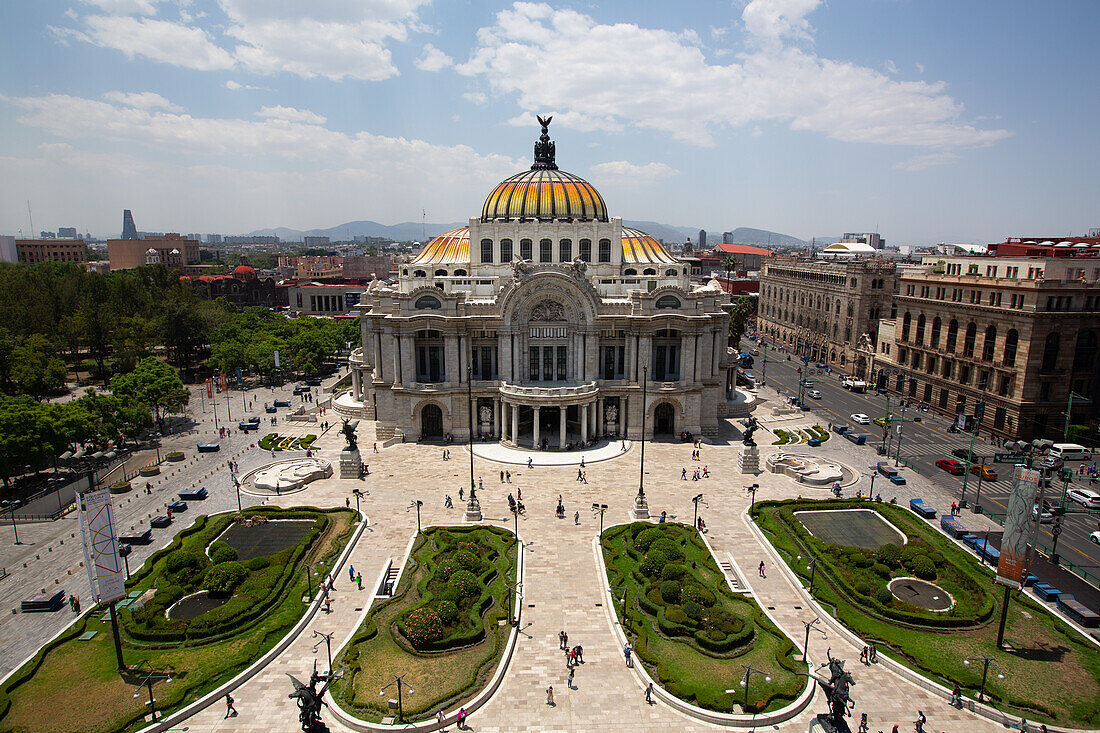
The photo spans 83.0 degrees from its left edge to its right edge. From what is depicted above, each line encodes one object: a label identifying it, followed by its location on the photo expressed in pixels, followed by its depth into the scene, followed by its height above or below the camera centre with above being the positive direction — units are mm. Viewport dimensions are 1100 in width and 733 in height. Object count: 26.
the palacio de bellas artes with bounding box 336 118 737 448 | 69688 -11415
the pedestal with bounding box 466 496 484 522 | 50875 -20597
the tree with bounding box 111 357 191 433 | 73938 -16056
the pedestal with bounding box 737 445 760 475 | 62188 -19720
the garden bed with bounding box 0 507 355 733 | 29703 -21349
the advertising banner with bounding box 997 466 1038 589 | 33219 -13922
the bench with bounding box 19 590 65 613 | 38406 -21608
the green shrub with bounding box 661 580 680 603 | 38125 -20239
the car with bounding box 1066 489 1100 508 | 54312 -20392
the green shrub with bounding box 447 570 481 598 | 38500 -20170
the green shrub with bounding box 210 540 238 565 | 42625 -20589
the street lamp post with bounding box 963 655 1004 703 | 30578 -21049
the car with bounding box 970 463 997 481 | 60844 -20298
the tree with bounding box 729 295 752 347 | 108812 -10552
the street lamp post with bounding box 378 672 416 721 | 29156 -21231
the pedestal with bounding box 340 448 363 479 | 60500 -20239
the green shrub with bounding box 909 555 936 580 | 41844 -20356
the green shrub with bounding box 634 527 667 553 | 45000 -20161
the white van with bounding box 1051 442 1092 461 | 65750 -19717
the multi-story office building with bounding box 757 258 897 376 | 106938 -8555
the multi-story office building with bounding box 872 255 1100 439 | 71062 -9509
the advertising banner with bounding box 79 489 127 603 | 31688 -15047
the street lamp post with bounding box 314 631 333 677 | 32788 -21432
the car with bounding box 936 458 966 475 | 62719 -20452
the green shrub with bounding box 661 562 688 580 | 40375 -20053
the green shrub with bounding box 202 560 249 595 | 39000 -20389
